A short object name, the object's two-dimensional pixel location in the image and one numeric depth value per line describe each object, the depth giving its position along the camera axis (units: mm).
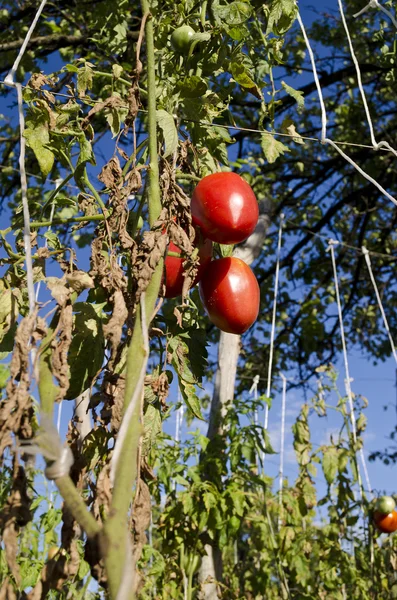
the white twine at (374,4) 1281
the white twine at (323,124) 1044
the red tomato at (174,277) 898
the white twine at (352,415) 2801
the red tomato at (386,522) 2709
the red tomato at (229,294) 964
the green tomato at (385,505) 2666
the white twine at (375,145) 1093
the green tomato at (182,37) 1003
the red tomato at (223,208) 907
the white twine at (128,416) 520
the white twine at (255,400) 2563
